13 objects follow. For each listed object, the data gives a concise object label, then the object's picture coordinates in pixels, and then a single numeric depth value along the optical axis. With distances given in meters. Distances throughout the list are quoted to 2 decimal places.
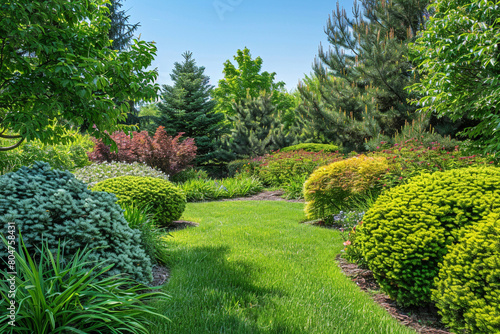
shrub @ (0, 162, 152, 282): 2.47
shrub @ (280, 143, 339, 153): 16.05
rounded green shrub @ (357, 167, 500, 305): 2.82
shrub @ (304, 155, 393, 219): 6.08
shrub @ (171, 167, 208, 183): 14.89
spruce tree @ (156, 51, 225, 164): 19.36
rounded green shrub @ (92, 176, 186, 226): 5.69
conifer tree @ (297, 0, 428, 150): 14.10
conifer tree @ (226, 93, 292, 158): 18.54
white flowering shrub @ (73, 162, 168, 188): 8.51
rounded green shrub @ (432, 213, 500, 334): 2.17
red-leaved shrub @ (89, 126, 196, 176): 12.45
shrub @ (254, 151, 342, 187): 12.74
